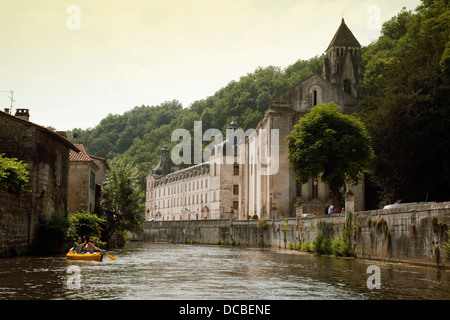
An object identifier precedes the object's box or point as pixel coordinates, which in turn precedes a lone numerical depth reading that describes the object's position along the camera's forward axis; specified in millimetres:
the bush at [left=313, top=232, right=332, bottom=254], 34156
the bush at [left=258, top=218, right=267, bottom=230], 49734
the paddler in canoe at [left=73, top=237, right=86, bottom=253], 27597
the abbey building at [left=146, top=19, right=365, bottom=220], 56688
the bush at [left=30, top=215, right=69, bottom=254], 30609
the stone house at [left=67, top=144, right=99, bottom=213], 42719
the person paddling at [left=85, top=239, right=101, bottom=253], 27750
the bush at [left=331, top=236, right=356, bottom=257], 30519
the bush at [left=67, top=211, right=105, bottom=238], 34844
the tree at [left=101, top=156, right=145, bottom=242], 48875
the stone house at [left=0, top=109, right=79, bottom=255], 26297
